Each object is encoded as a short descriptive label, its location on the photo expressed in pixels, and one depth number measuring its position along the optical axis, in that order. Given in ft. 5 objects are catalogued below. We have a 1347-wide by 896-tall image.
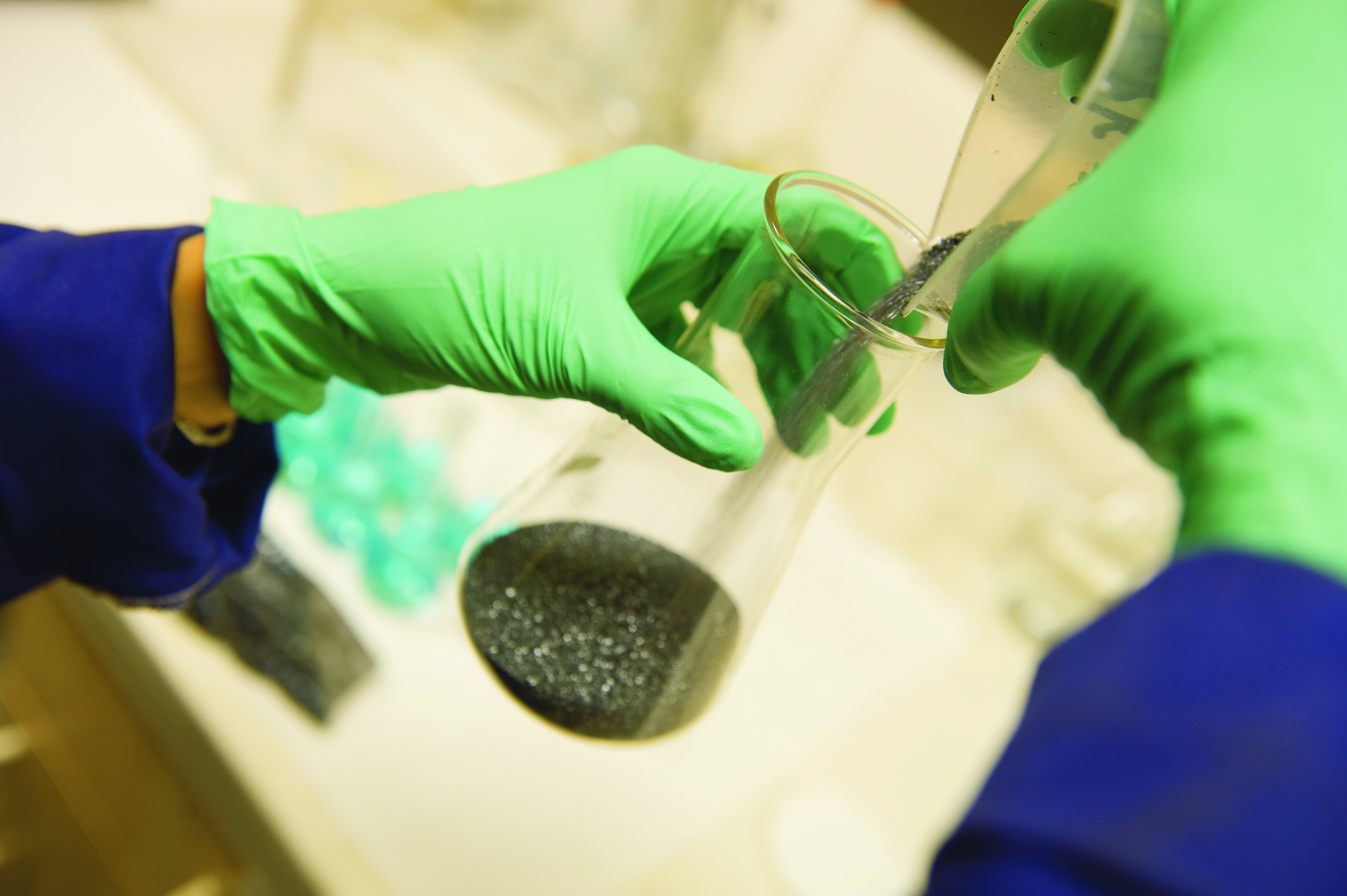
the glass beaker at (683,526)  1.50
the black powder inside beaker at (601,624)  1.58
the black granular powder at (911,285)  1.44
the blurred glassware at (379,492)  3.11
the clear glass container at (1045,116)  1.07
